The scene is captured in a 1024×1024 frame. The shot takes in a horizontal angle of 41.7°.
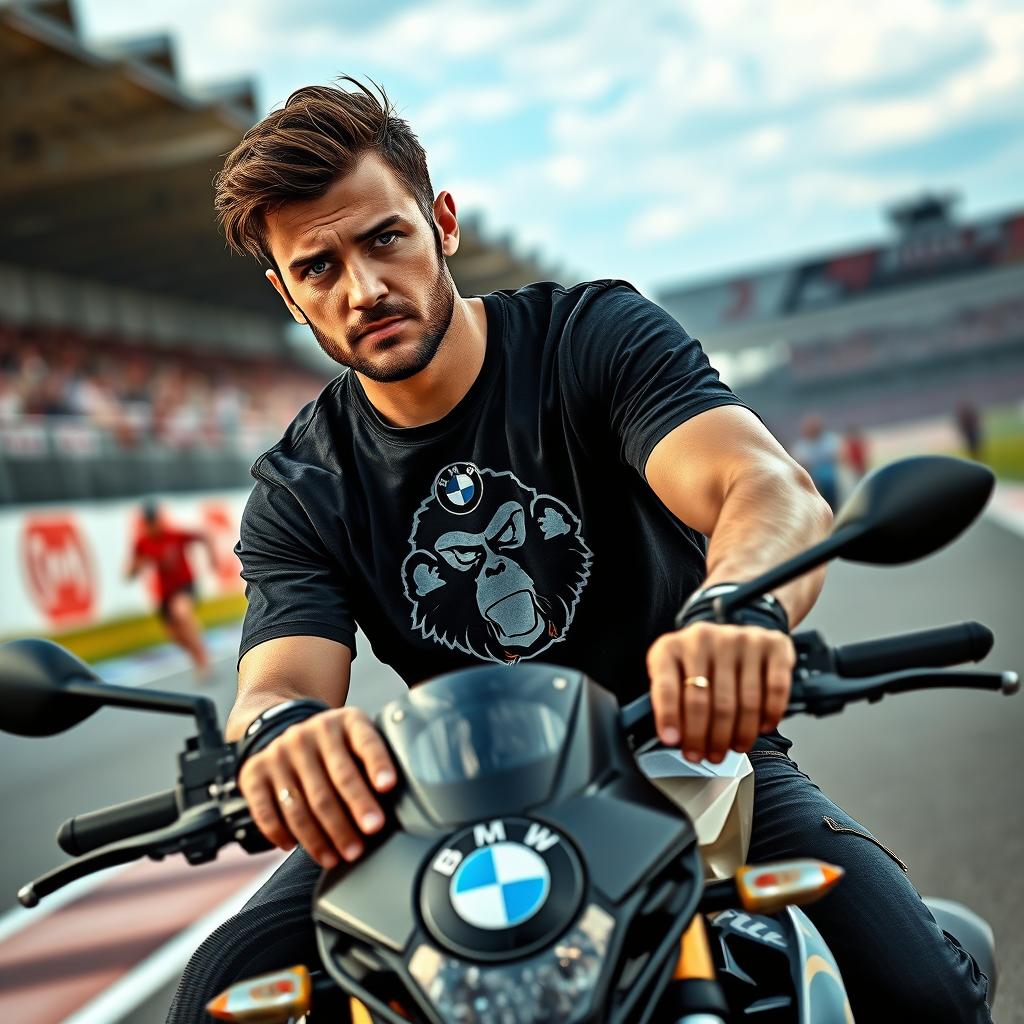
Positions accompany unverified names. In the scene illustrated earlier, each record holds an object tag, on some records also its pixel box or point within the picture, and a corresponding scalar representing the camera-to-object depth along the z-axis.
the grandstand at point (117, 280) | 16.81
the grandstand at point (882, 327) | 61.22
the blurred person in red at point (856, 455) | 30.83
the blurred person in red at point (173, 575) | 13.38
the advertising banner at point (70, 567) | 13.23
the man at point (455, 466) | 2.36
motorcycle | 1.31
